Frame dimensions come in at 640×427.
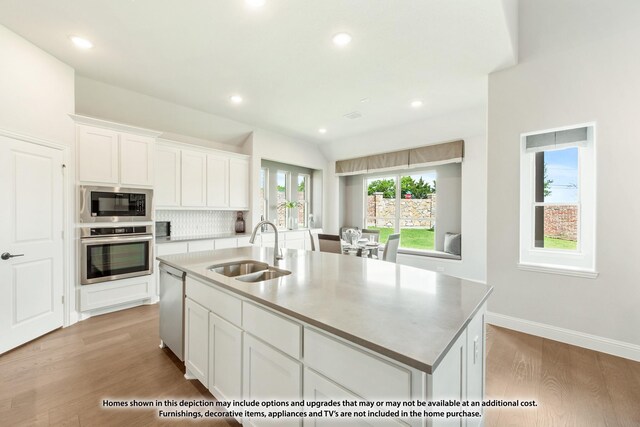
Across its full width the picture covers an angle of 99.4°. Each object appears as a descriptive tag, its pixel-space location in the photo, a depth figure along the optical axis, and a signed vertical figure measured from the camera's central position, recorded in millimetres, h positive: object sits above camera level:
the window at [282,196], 6270 +364
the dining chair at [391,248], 3949 -546
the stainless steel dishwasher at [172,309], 2160 -822
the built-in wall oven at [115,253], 3205 -525
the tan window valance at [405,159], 4832 +1068
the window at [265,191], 5952 +451
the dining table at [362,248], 4145 -578
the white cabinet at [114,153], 3203 +738
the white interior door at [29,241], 2494 -300
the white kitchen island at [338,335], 910 -517
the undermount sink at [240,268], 2184 -465
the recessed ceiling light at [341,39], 2459 +1599
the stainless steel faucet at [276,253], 2198 -350
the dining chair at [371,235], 5004 -436
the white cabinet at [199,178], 4113 +564
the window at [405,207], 5570 +104
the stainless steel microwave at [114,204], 3225 +93
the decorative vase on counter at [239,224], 5258 -244
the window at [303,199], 6742 +315
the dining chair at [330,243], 3922 -473
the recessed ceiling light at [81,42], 2525 +1610
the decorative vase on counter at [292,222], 6431 -251
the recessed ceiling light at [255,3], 2074 +1613
